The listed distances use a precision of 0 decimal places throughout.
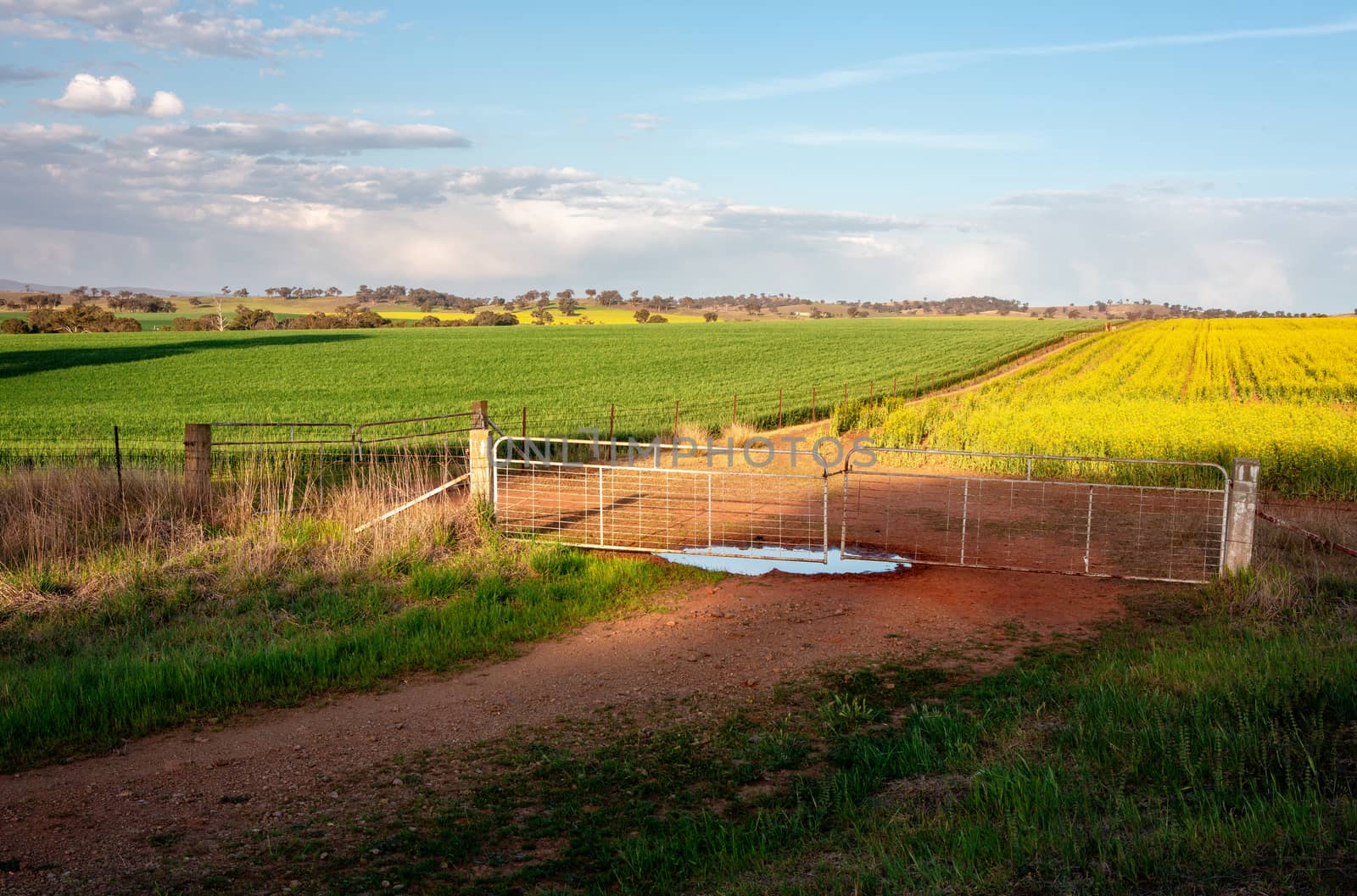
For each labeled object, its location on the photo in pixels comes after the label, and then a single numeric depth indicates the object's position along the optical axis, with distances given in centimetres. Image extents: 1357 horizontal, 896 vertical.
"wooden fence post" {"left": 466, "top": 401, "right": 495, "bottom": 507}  1437
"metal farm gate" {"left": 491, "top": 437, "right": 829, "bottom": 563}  1432
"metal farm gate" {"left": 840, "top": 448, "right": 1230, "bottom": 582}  1331
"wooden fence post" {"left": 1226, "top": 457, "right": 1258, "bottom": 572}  1150
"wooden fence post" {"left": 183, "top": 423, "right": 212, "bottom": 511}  1415
